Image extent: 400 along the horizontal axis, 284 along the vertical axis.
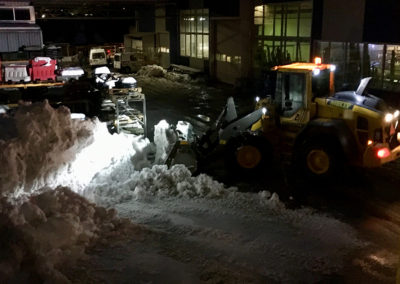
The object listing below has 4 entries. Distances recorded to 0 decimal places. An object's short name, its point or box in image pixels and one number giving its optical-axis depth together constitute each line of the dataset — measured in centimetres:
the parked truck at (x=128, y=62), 3650
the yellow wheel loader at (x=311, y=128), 999
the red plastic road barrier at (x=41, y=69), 1905
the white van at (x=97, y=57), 3956
